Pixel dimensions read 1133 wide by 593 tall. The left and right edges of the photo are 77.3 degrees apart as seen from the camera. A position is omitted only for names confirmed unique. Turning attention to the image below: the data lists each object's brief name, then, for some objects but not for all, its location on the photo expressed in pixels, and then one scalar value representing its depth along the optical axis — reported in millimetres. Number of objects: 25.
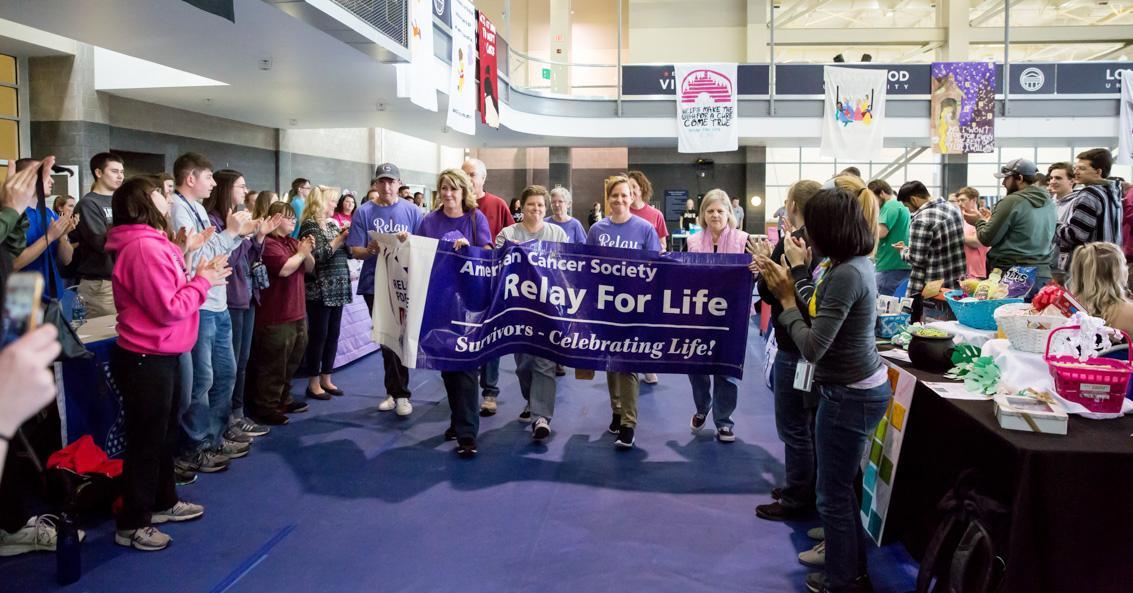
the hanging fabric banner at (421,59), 6953
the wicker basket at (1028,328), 2838
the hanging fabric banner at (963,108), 13195
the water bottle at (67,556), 2742
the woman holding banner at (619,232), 4570
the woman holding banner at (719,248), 4496
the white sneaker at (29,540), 2977
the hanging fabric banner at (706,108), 13164
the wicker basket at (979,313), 3504
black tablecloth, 2084
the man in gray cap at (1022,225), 4770
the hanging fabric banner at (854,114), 13094
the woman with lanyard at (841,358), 2355
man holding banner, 5121
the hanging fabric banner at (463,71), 7031
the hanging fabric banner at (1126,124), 12609
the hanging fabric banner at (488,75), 9039
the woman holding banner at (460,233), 4238
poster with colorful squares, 2900
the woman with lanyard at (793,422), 3303
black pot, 3100
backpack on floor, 2164
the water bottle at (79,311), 4279
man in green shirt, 5477
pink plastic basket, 2379
